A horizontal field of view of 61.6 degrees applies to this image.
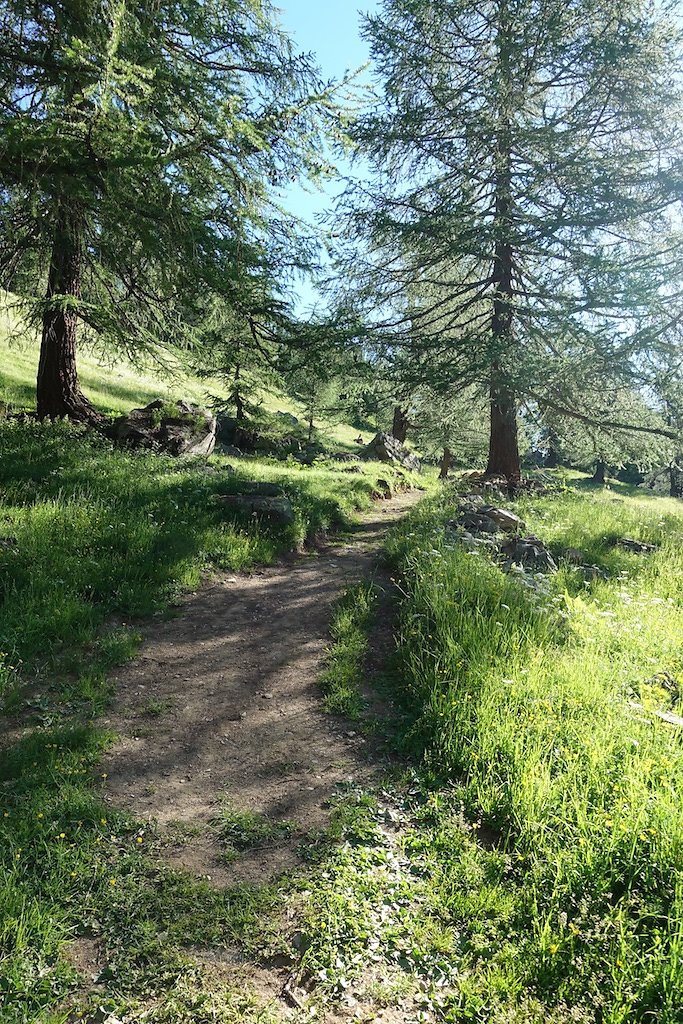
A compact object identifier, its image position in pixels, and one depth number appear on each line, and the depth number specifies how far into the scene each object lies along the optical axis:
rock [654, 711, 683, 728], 4.08
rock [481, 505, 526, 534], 9.80
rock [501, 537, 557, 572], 8.30
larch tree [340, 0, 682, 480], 10.92
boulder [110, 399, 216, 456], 12.81
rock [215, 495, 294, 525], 9.98
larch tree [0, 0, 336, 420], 5.27
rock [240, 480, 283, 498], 10.76
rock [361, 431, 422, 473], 27.45
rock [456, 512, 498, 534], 9.58
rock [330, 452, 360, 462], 23.61
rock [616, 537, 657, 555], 9.82
